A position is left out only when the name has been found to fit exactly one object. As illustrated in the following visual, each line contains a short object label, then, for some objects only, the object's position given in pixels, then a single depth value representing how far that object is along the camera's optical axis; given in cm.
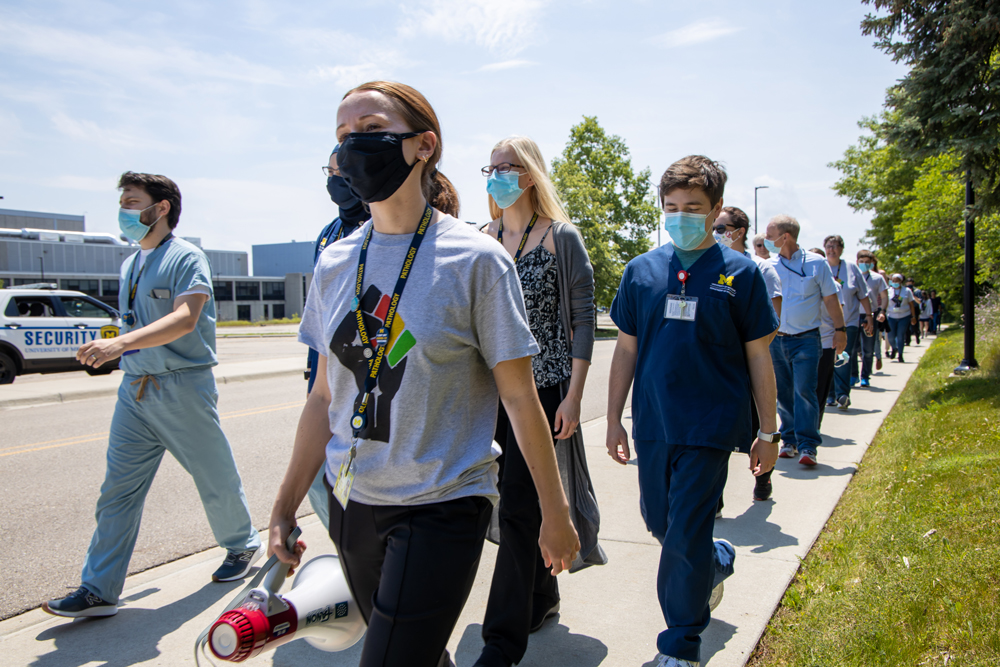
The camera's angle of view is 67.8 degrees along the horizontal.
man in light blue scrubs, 365
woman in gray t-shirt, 179
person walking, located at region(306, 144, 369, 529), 302
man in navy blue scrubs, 286
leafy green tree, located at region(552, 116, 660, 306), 4450
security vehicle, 1546
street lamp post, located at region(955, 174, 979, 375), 1150
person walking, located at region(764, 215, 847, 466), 654
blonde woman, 307
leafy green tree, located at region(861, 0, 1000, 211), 905
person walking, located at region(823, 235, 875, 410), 940
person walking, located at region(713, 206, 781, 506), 512
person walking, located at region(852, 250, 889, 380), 1196
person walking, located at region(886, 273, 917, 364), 1546
